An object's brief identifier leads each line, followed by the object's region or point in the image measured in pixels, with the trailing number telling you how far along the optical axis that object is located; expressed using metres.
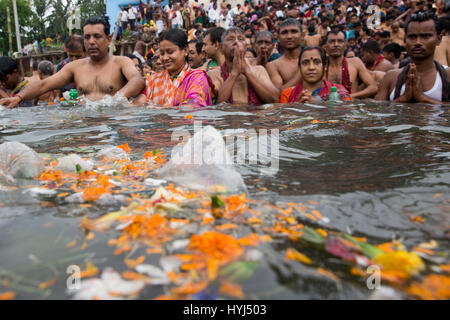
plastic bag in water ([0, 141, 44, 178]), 1.82
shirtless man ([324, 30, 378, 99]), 5.38
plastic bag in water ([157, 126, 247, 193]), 1.58
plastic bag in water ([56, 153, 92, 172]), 1.88
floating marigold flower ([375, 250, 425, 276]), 1.00
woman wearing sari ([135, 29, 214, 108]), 4.46
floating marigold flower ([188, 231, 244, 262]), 1.02
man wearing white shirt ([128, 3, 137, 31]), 17.41
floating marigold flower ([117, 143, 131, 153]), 2.39
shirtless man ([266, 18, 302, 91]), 5.35
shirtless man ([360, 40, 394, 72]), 6.64
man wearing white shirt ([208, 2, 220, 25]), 15.14
